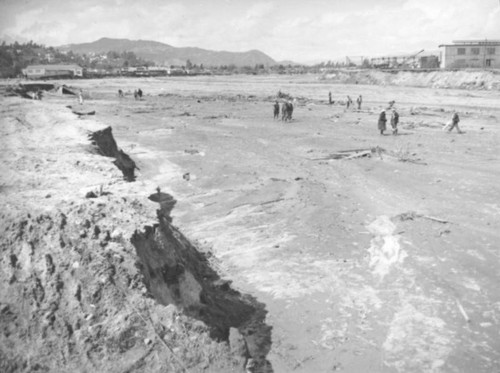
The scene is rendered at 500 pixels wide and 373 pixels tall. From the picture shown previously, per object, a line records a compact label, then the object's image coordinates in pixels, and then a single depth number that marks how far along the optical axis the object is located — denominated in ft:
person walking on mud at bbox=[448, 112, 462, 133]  81.05
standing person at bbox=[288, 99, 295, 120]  98.32
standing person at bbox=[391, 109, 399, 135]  79.77
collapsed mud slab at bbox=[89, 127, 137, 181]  51.78
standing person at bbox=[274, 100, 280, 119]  102.06
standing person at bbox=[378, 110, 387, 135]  79.24
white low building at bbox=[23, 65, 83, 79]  320.50
